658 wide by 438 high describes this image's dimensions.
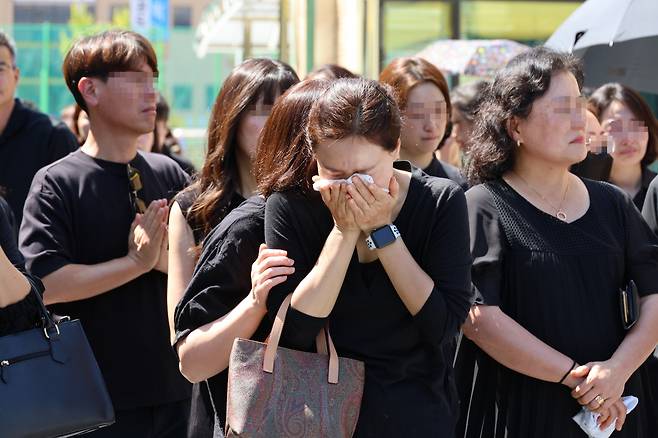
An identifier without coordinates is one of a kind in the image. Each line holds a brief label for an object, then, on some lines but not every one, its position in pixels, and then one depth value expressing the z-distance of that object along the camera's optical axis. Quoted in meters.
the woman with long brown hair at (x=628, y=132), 10.65
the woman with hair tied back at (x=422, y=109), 9.74
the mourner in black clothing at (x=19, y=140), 9.97
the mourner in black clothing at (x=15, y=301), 6.25
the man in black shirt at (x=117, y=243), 7.76
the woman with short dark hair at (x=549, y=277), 6.62
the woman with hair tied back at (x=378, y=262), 5.26
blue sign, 36.64
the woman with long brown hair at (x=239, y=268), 5.61
